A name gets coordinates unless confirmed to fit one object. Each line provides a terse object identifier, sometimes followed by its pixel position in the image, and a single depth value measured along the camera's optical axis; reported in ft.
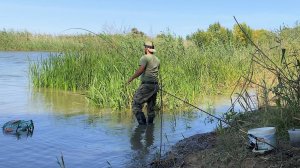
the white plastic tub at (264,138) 16.48
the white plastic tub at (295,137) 16.60
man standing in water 31.76
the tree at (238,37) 72.97
